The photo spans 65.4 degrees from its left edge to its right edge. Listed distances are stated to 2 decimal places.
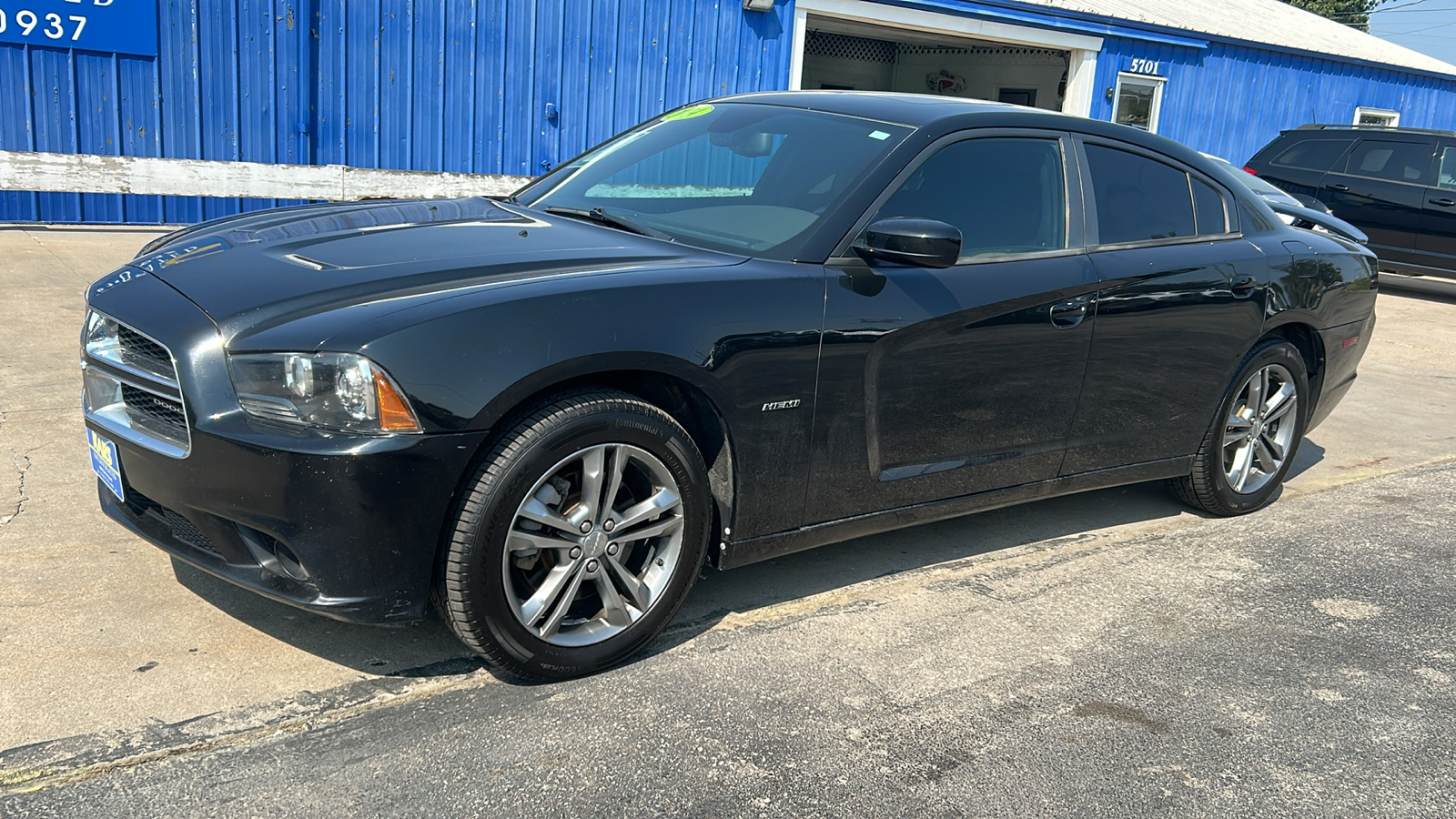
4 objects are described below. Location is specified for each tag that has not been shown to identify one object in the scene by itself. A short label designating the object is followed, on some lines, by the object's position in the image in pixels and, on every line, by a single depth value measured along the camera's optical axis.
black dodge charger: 2.73
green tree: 55.19
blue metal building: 9.98
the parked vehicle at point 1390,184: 12.91
